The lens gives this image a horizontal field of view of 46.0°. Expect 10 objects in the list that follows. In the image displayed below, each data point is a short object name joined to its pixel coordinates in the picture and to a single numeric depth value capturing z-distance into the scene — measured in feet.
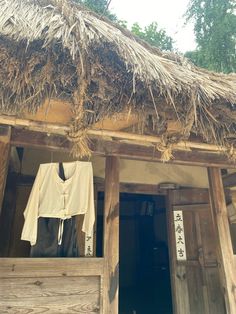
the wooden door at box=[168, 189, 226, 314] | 12.14
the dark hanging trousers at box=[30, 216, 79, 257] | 8.79
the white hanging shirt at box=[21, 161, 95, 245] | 8.68
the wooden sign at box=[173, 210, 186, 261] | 12.65
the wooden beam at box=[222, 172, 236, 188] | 12.20
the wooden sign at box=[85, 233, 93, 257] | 10.41
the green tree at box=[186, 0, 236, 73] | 28.17
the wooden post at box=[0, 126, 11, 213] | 7.91
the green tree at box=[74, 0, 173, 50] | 32.37
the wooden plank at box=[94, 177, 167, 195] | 12.97
